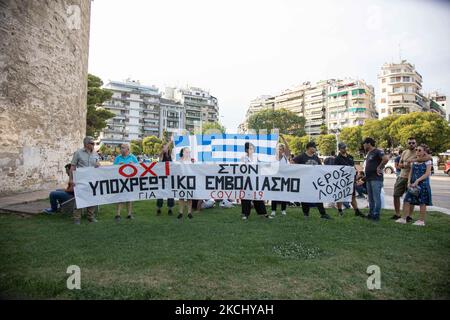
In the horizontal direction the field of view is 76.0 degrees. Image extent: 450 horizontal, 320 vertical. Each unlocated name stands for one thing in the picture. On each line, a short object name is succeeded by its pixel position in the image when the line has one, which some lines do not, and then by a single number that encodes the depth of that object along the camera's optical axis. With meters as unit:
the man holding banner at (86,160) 6.71
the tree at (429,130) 42.31
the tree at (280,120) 93.06
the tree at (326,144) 60.77
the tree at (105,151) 71.64
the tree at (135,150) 68.31
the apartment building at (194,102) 112.38
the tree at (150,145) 71.00
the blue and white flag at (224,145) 10.62
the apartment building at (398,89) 81.25
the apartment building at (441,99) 131.62
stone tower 9.67
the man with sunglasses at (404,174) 6.84
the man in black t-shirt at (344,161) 7.66
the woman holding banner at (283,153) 8.95
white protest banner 7.08
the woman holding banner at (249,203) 7.22
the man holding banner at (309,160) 7.39
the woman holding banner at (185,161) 7.19
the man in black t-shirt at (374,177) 7.00
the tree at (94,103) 27.20
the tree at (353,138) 56.59
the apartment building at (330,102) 89.81
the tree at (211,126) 75.88
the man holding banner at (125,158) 7.05
